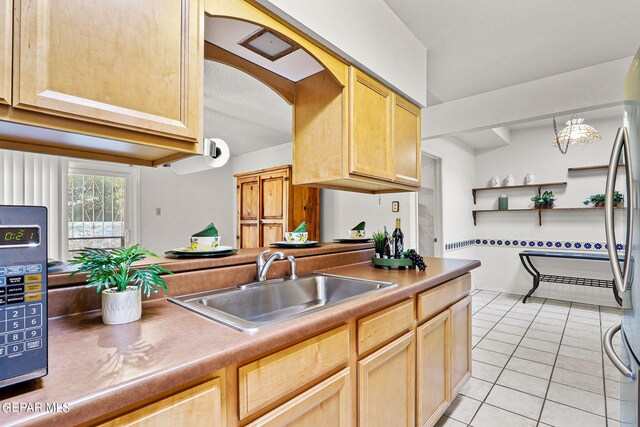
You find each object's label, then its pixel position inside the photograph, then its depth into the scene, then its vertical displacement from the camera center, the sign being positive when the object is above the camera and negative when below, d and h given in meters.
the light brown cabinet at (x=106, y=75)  0.74 +0.39
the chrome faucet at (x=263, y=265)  1.49 -0.22
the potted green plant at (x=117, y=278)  0.92 -0.18
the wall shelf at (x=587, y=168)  4.02 +0.63
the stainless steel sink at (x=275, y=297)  1.16 -0.35
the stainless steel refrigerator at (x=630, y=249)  1.03 -0.12
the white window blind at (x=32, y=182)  2.31 +0.30
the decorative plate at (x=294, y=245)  1.96 -0.17
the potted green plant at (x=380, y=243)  2.07 -0.17
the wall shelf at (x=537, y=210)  4.15 +0.09
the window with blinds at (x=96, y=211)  4.01 +0.12
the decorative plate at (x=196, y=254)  1.41 -0.16
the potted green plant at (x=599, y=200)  3.81 +0.21
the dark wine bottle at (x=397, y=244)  2.01 -0.17
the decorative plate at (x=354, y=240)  2.41 -0.17
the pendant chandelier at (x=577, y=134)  3.11 +0.83
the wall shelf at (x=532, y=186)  4.36 +0.45
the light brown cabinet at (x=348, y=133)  1.72 +0.50
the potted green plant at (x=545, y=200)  4.37 +0.23
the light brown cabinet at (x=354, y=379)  0.74 -0.52
